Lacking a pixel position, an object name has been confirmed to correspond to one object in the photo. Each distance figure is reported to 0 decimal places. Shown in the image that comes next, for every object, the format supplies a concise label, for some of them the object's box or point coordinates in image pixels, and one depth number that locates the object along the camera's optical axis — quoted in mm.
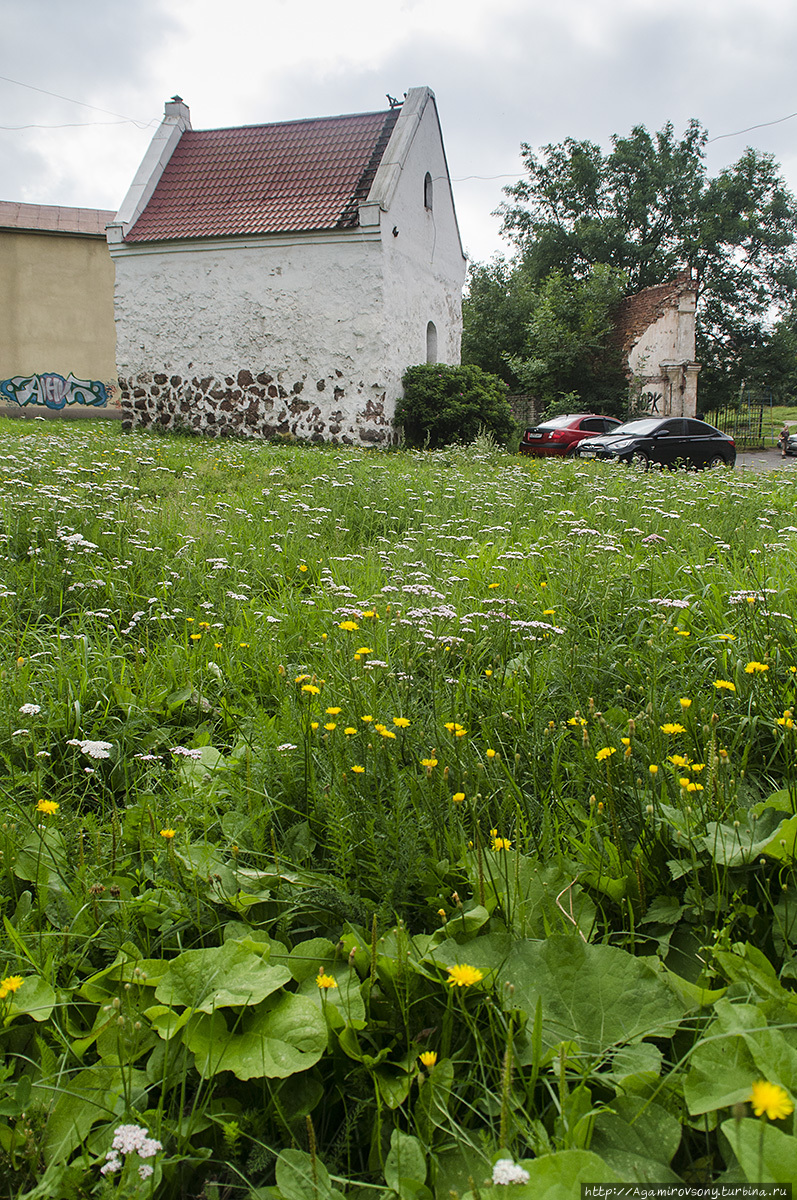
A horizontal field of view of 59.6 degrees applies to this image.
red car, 16609
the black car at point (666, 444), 14758
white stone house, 15203
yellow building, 24500
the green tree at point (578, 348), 26250
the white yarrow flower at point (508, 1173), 878
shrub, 15977
